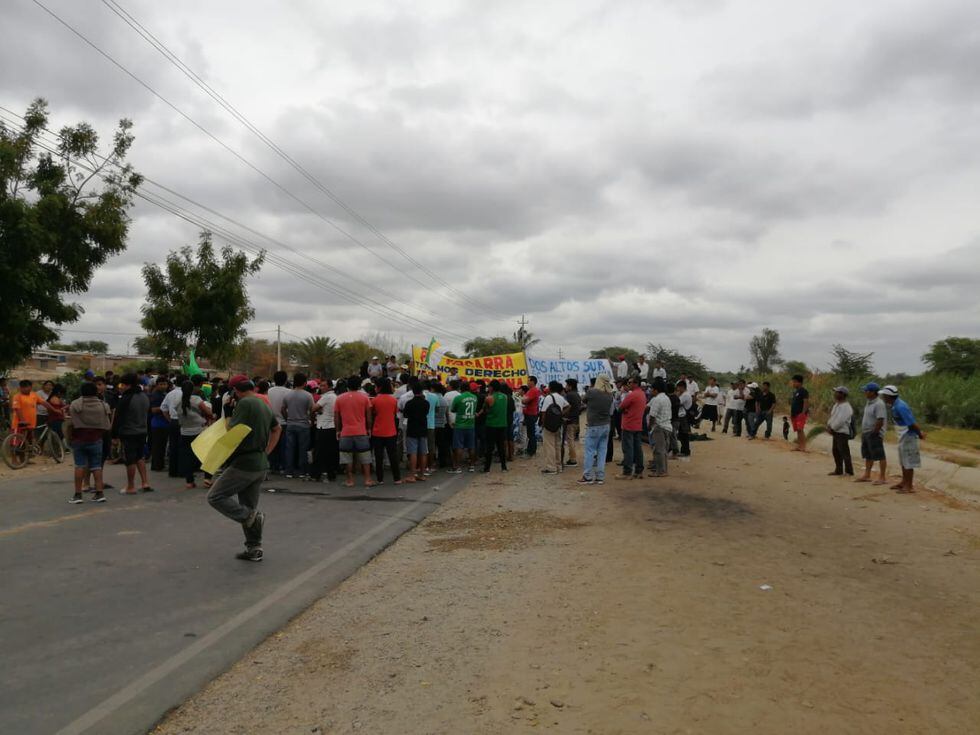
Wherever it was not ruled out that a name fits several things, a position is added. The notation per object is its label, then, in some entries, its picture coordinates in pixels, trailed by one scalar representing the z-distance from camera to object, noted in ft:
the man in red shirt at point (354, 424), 41.01
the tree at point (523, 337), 235.20
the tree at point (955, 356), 129.08
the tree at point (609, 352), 186.19
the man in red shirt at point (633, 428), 44.75
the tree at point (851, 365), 111.65
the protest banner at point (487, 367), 67.10
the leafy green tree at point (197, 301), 86.63
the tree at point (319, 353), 181.98
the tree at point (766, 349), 197.45
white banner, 76.23
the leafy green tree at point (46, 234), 50.55
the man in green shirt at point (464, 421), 47.66
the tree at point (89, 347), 296.75
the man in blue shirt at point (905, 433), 38.78
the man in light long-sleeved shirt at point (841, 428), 46.65
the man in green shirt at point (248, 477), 24.43
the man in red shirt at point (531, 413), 55.62
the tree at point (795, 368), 143.33
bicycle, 46.52
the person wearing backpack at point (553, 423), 45.80
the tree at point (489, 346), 229.66
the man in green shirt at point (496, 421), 47.62
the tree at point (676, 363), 116.98
